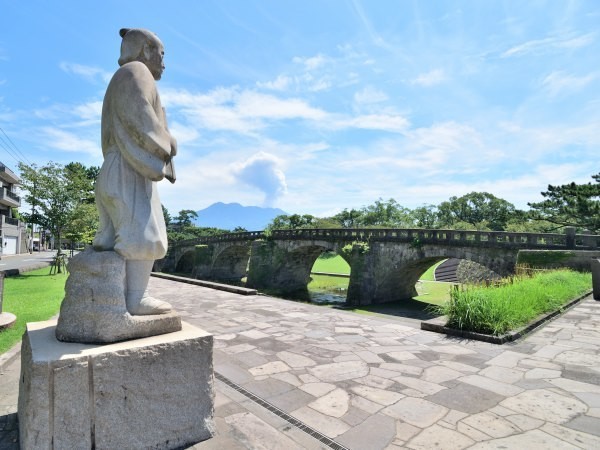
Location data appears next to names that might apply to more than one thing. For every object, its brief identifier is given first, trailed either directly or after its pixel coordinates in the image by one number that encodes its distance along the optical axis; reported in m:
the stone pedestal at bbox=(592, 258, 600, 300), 8.87
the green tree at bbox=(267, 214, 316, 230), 46.84
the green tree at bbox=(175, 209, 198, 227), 77.62
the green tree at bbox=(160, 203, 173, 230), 74.41
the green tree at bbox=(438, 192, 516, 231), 43.91
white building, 33.12
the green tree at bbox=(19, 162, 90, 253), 17.86
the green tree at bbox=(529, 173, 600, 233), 18.62
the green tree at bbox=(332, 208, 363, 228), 51.62
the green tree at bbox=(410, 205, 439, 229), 48.22
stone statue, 2.59
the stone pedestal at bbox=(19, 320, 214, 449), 2.08
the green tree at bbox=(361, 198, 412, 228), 48.12
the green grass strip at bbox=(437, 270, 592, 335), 5.54
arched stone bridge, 15.84
